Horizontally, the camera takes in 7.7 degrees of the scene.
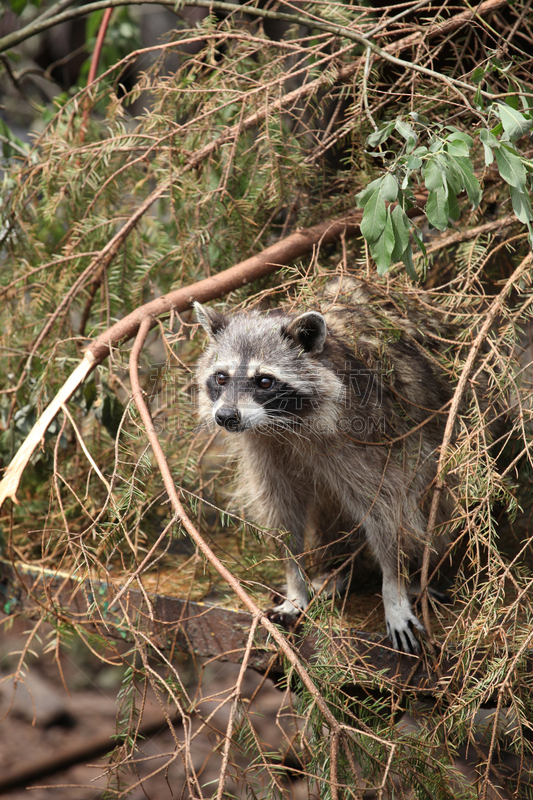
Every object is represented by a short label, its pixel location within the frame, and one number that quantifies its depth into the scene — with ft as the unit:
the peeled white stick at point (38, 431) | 12.34
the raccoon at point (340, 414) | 12.54
